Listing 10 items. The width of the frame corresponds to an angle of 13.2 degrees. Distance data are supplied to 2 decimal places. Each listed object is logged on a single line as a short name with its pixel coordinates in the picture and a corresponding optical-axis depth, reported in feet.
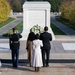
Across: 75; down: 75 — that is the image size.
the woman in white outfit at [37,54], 40.86
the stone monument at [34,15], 74.43
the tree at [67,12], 124.34
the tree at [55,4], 266.36
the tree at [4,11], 155.85
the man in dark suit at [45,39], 43.04
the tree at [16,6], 319.57
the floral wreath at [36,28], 72.64
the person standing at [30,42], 41.86
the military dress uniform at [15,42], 43.24
